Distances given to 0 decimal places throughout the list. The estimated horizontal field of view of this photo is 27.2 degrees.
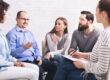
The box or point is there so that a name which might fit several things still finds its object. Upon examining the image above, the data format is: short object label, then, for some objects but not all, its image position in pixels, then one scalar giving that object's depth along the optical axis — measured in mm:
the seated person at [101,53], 1702
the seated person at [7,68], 2021
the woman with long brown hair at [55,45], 3152
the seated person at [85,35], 2836
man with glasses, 2843
